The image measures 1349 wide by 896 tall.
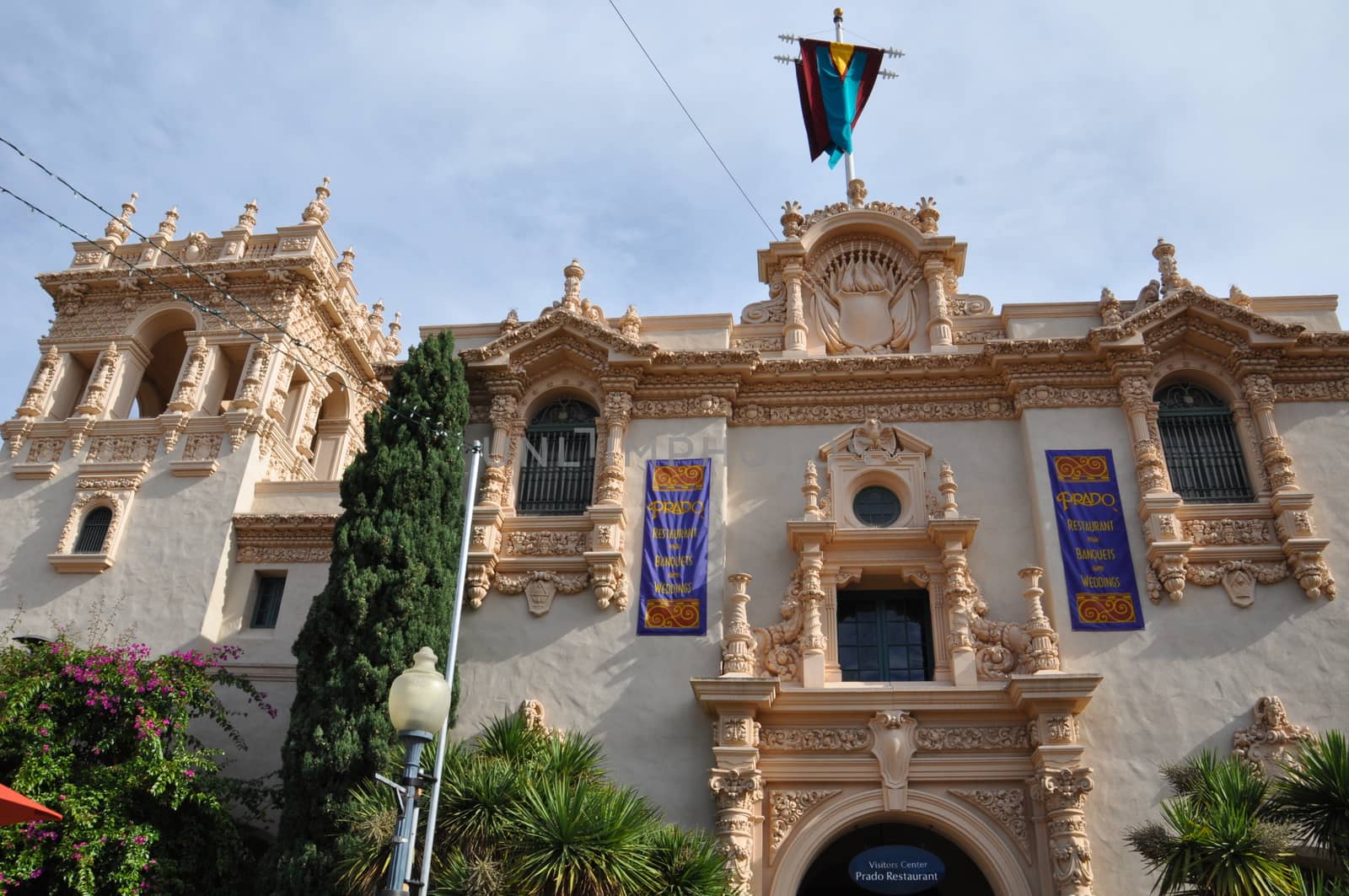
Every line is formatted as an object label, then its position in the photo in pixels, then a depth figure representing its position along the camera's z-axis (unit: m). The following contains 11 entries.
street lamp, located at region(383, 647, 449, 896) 8.77
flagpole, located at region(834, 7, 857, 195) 22.11
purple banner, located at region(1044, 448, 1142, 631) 16.64
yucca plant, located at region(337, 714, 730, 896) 11.70
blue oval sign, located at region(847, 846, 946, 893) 14.57
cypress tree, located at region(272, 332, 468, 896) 14.62
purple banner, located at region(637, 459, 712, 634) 17.28
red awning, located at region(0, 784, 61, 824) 9.14
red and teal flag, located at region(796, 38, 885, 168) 23.39
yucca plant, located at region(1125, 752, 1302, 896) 10.92
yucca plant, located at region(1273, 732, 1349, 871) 11.56
